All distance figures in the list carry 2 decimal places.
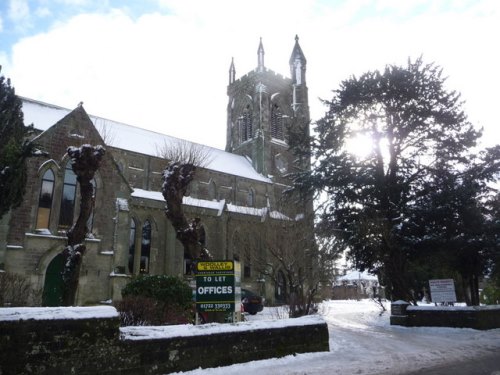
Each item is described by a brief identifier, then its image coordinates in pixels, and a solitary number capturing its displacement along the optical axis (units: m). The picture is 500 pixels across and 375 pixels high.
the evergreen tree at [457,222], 18.28
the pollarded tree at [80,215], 14.19
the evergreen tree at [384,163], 19.62
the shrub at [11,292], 12.02
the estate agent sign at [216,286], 10.64
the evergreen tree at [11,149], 12.11
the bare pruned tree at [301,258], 16.61
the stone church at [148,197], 20.28
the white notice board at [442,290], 16.86
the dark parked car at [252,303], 23.42
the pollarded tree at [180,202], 14.57
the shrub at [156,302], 10.74
